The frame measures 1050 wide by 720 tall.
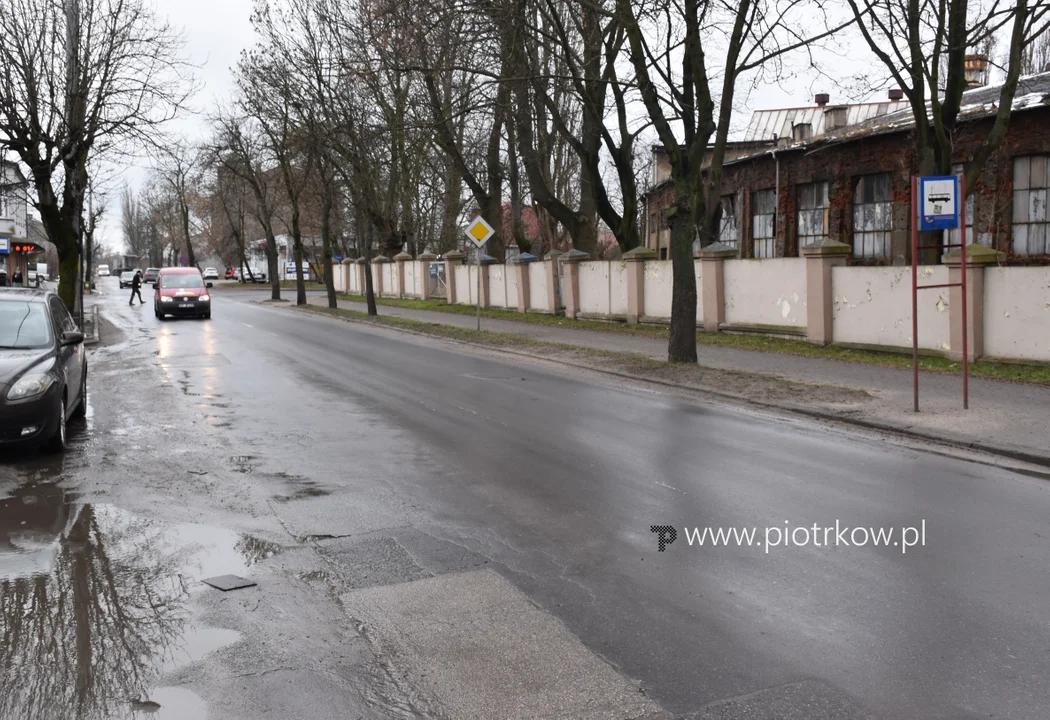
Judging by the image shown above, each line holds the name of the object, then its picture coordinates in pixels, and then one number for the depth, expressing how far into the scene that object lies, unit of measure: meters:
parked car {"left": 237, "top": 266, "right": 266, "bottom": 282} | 82.83
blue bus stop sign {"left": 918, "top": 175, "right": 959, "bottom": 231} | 11.16
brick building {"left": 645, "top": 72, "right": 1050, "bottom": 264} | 26.22
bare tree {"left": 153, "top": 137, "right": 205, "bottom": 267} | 79.56
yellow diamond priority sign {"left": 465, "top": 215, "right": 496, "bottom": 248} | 25.12
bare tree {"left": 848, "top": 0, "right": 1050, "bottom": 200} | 19.31
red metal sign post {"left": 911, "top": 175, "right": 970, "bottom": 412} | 11.17
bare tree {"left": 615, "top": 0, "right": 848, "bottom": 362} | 16.28
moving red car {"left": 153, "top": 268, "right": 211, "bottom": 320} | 32.41
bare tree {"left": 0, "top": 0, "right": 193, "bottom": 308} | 21.19
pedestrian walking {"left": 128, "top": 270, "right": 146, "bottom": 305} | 48.00
